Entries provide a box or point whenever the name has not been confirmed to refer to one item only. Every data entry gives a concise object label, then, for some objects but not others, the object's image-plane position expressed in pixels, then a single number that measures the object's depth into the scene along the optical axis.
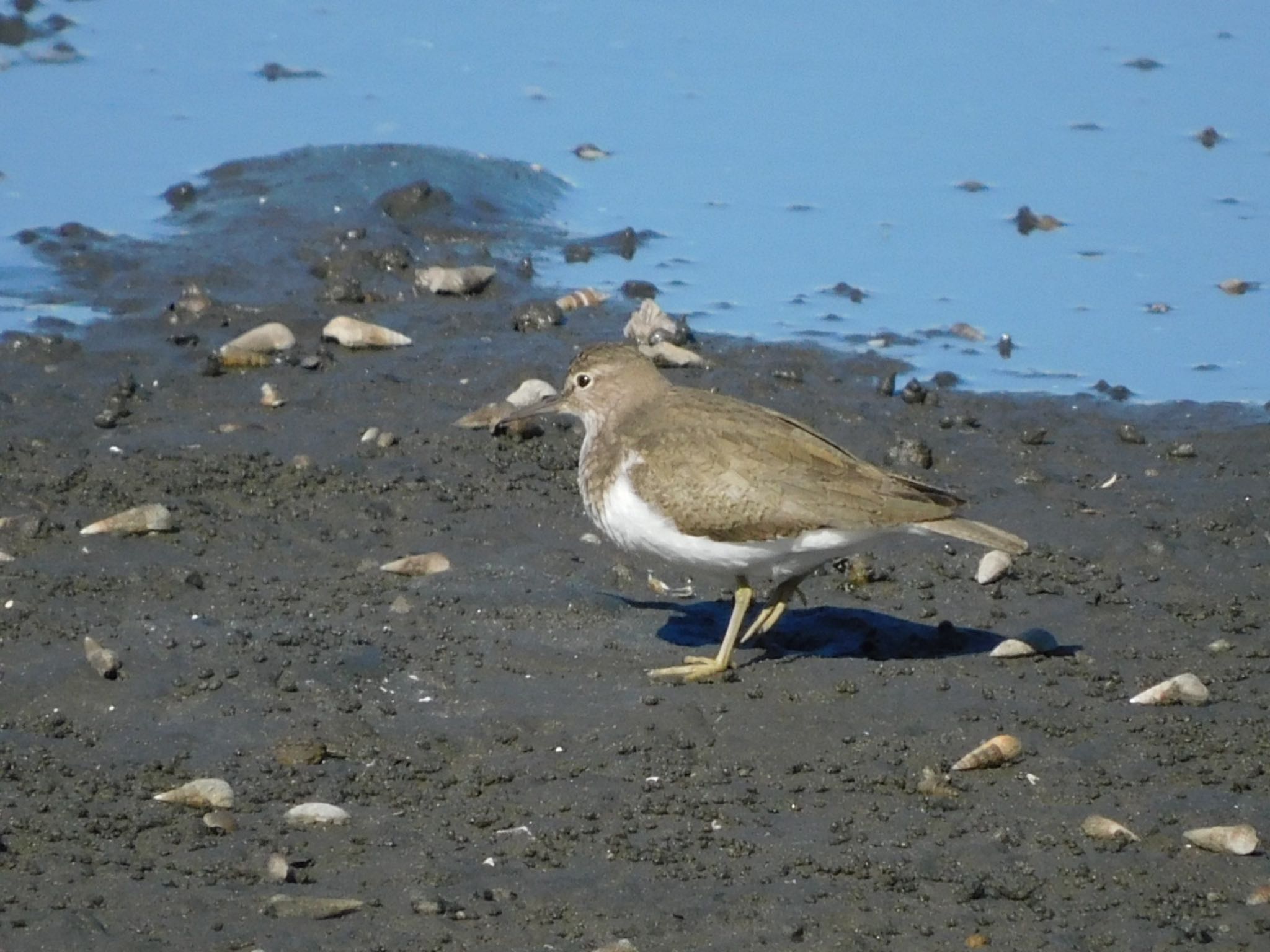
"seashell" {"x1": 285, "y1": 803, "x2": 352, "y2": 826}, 12.62
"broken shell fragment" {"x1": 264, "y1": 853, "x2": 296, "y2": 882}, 11.76
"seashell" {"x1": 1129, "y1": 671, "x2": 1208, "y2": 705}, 14.96
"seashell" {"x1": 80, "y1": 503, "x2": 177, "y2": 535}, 17.25
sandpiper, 15.26
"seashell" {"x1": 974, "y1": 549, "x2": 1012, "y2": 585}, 17.31
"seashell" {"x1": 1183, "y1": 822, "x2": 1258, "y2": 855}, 12.44
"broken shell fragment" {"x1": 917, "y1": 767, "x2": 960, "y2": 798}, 13.41
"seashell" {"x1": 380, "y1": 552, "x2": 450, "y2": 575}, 17.09
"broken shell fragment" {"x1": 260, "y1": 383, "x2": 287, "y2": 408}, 20.69
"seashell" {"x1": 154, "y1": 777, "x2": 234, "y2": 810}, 12.74
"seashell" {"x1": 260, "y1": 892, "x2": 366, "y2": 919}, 11.27
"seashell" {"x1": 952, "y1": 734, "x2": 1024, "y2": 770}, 13.73
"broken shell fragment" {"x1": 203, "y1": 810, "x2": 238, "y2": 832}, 12.45
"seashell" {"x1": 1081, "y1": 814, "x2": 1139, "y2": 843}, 12.66
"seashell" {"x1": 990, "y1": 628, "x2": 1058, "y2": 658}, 15.80
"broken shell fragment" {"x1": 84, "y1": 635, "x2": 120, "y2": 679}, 14.30
